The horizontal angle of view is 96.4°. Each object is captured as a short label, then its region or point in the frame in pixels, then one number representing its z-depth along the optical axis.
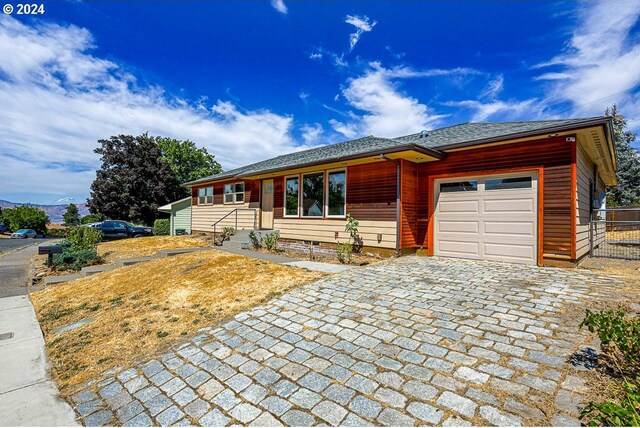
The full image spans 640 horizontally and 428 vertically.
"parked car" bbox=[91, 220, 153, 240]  21.20
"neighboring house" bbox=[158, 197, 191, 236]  20.48
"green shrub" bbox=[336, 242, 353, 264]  8.05
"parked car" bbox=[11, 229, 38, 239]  27.27
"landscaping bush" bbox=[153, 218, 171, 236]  22.66
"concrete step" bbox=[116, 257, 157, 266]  9.20
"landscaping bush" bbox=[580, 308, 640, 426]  1.66
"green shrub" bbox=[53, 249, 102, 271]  9.45
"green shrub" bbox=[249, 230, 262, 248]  11.28
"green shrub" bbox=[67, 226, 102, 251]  11.27
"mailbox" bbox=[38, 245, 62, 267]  9.77
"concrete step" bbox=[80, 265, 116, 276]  8.45
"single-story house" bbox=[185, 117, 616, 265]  6.61
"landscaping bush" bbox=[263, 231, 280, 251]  10.48
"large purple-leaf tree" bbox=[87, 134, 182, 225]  29.50
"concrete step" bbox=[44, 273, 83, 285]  7.66
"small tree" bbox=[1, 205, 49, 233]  31.75
